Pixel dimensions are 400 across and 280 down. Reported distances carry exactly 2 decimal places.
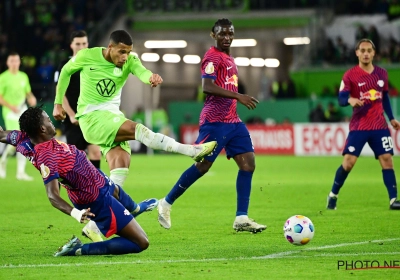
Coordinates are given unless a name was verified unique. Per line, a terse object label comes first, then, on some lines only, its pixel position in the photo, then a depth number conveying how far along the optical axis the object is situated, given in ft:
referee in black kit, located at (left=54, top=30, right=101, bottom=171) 81.76
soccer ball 55.21
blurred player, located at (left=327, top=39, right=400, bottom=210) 80.69
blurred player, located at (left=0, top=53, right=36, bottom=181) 120.37
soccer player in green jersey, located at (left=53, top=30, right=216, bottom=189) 60.90
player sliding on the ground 49.62
